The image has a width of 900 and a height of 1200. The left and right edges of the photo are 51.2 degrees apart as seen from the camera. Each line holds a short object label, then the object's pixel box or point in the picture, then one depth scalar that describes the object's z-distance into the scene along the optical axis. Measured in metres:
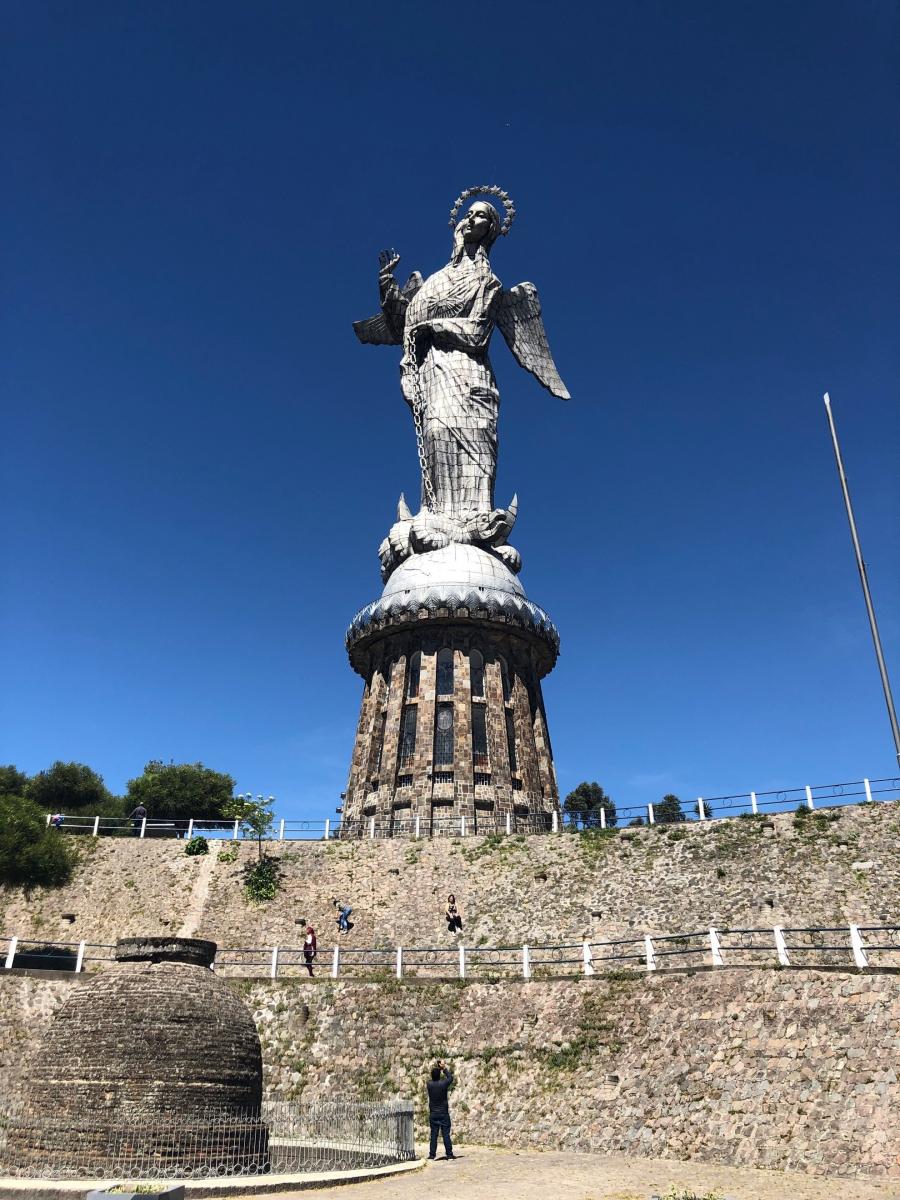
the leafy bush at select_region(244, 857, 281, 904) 32.78
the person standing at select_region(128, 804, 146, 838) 39.22
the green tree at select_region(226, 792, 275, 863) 35.91
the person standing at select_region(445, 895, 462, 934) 29.23
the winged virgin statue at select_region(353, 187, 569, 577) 47.78
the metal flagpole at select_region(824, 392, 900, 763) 13.42
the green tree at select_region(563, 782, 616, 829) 60.28
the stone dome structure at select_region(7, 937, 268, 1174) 13.86
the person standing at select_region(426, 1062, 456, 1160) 16.92
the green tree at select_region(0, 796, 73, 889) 32.50
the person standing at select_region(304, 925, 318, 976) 26.91
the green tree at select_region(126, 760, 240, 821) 54.97
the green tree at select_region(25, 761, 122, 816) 56.22
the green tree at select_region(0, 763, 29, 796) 52.19
